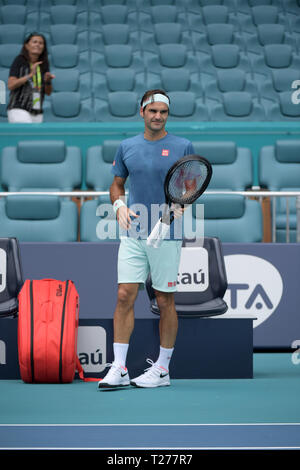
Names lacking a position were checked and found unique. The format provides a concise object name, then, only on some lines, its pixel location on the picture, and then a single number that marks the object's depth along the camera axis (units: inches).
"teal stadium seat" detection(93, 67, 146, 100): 679.1
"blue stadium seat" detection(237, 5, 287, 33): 811.4
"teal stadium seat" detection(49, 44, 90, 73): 724.0
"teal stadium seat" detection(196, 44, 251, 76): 727.1
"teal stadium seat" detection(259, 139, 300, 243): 478.6
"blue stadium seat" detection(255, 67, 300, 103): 690.2
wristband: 261.1
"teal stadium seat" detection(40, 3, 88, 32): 807.1
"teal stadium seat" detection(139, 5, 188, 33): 802.8
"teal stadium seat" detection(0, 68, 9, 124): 632.4
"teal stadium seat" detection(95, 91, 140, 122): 643.5
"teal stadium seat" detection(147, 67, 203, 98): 673.0
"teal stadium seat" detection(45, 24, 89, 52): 766.5
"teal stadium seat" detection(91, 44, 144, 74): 724.0
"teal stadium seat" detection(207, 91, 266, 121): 650.8
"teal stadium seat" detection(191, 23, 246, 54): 767.7
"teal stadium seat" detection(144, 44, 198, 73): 724.0
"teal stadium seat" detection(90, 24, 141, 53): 764.0
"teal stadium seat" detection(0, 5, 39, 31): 802.8
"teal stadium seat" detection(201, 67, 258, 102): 686.5
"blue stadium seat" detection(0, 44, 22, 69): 704.4
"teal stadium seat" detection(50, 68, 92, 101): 682.8
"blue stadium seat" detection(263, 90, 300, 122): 654.5
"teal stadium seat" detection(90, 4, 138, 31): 802.8
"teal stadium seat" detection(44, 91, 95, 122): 652.7
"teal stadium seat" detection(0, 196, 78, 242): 394.3
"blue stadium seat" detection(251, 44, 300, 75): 730.2
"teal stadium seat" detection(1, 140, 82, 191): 462.3
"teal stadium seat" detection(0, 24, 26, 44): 751.1
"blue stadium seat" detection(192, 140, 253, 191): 463.8
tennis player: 262.7
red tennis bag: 268.5
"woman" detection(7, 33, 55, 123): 526.3
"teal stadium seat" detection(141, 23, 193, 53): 765.9
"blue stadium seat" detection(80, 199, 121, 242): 390.3
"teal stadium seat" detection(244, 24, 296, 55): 771.4
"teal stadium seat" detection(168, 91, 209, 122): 645.9
